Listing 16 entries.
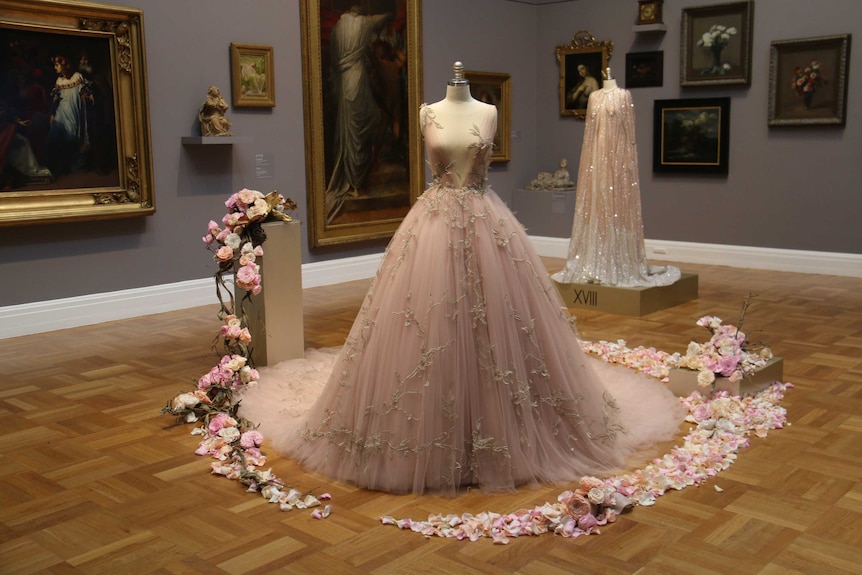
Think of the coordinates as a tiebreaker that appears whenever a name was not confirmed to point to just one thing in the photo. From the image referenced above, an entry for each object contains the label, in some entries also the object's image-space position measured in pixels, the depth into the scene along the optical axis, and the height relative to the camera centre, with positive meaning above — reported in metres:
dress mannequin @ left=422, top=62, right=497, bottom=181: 4.66 +0.27
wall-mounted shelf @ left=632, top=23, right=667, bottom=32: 11.63 +1.78
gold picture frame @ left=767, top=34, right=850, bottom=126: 10.30 +0.93
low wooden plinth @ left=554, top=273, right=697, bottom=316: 8.38 -1.35
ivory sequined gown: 8.75 -0.38
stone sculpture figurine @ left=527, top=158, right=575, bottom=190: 12.85 -0.27
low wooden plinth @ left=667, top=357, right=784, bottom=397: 5.56 -1.45
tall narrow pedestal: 6.58 -1.05
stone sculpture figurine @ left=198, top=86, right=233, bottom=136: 8.77 +0.53
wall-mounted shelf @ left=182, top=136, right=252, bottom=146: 8.70 +0.26
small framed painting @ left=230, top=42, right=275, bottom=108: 9.18 +0.96
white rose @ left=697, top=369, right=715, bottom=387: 5.48 -1.37
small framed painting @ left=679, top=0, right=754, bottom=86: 11.00 +1.44
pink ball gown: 4.28 -1.06
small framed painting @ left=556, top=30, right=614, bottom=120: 12.52 +1.36
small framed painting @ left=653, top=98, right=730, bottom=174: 11.39 +0.33
